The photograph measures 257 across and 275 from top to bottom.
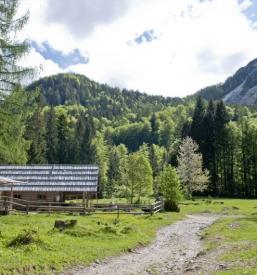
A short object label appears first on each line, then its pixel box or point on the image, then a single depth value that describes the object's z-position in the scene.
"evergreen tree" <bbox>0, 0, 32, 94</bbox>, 15.63
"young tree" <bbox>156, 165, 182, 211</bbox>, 36.67
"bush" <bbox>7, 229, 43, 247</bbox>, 13.20
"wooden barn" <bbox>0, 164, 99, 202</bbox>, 34.42
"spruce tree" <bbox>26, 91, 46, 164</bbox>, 57.81
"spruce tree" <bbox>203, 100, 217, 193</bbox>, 64.93
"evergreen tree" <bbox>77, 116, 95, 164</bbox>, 70.74
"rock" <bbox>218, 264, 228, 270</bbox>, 11.43
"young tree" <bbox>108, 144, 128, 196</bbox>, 72.46
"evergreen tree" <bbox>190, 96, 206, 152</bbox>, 68.07
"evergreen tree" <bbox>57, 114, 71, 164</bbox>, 69.60
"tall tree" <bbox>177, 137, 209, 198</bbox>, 51.09
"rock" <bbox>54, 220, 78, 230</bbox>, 17.54
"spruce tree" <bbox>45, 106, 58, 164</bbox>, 67.91
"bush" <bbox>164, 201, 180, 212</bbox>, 34.48
